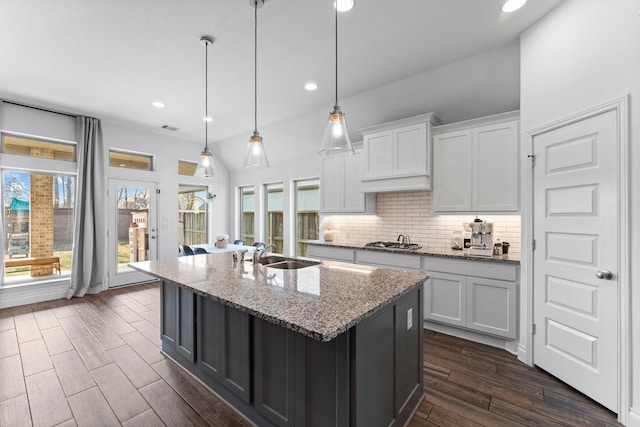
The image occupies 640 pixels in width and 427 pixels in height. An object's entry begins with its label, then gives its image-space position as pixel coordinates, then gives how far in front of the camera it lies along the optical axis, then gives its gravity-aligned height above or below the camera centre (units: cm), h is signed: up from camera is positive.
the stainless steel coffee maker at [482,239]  301 -28
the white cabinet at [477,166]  301 +55
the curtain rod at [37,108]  420 +165
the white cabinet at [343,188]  428 +40
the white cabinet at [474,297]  278 -89
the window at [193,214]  656 -2
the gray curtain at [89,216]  471 -5
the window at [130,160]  530 +104
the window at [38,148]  433 +106
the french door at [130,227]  523 -28
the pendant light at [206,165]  300 +52
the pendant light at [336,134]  203 +57
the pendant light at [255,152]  246 +54
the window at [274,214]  618 -2
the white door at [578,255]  197 -33
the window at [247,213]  684 +0
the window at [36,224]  437 -18
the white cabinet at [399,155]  350 +77
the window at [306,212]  559 +2
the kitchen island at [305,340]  138 -77
